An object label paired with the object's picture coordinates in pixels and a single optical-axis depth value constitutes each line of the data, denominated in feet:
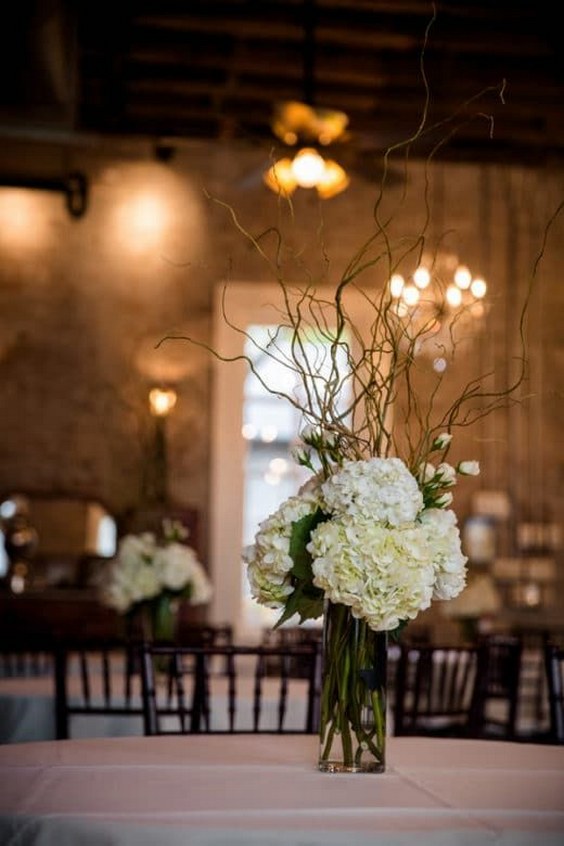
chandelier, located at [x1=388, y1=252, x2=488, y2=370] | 25.90
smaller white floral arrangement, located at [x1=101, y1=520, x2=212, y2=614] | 15.88
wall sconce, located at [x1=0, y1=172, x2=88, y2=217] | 35.45
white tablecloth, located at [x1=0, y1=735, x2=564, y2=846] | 5.11
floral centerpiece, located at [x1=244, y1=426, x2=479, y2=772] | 6.50
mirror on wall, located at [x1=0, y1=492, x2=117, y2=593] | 33.55
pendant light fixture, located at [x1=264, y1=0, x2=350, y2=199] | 22.93
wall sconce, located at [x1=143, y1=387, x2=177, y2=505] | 35.19
